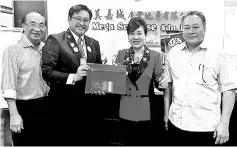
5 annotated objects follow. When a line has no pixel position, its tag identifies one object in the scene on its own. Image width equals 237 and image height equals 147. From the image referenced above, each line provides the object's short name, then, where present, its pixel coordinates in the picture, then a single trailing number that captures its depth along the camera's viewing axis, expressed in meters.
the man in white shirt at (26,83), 1.86
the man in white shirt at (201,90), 1.55
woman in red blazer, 1.79
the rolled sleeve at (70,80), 1.78
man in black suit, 1.82
